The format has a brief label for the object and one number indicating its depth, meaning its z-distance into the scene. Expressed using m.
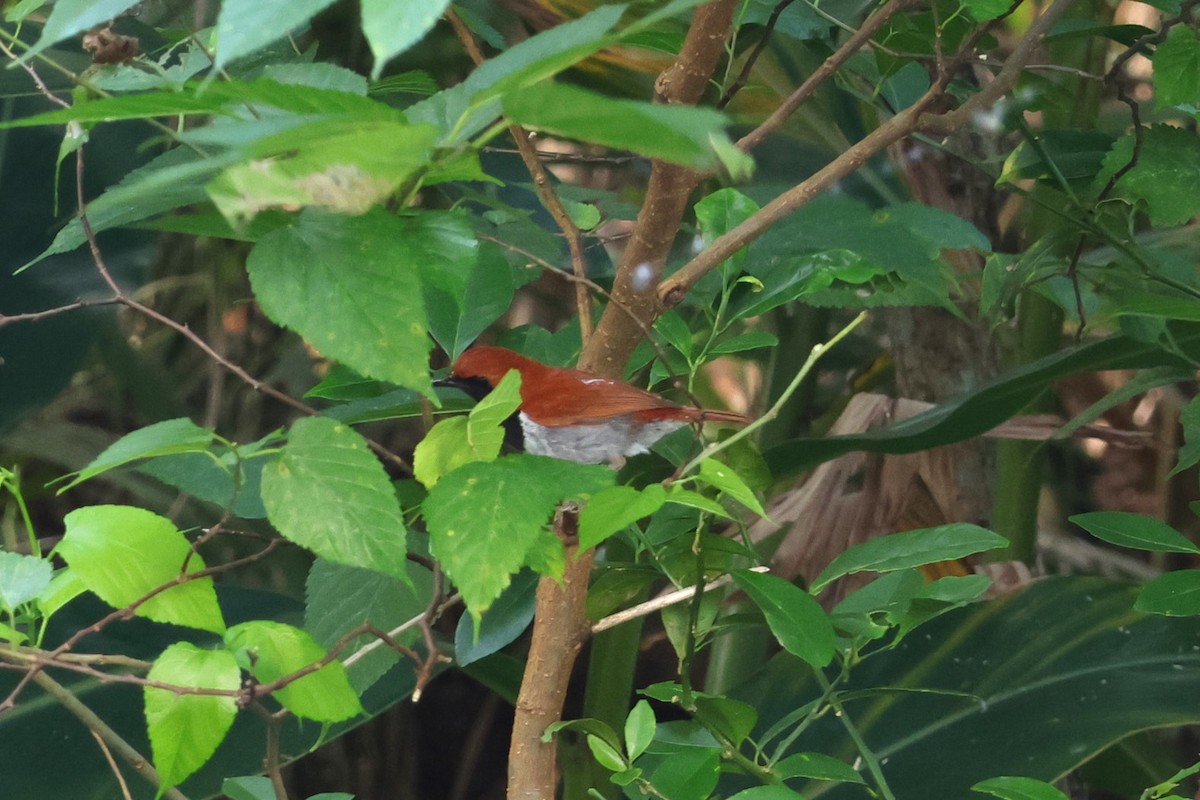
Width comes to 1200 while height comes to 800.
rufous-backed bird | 8.02
